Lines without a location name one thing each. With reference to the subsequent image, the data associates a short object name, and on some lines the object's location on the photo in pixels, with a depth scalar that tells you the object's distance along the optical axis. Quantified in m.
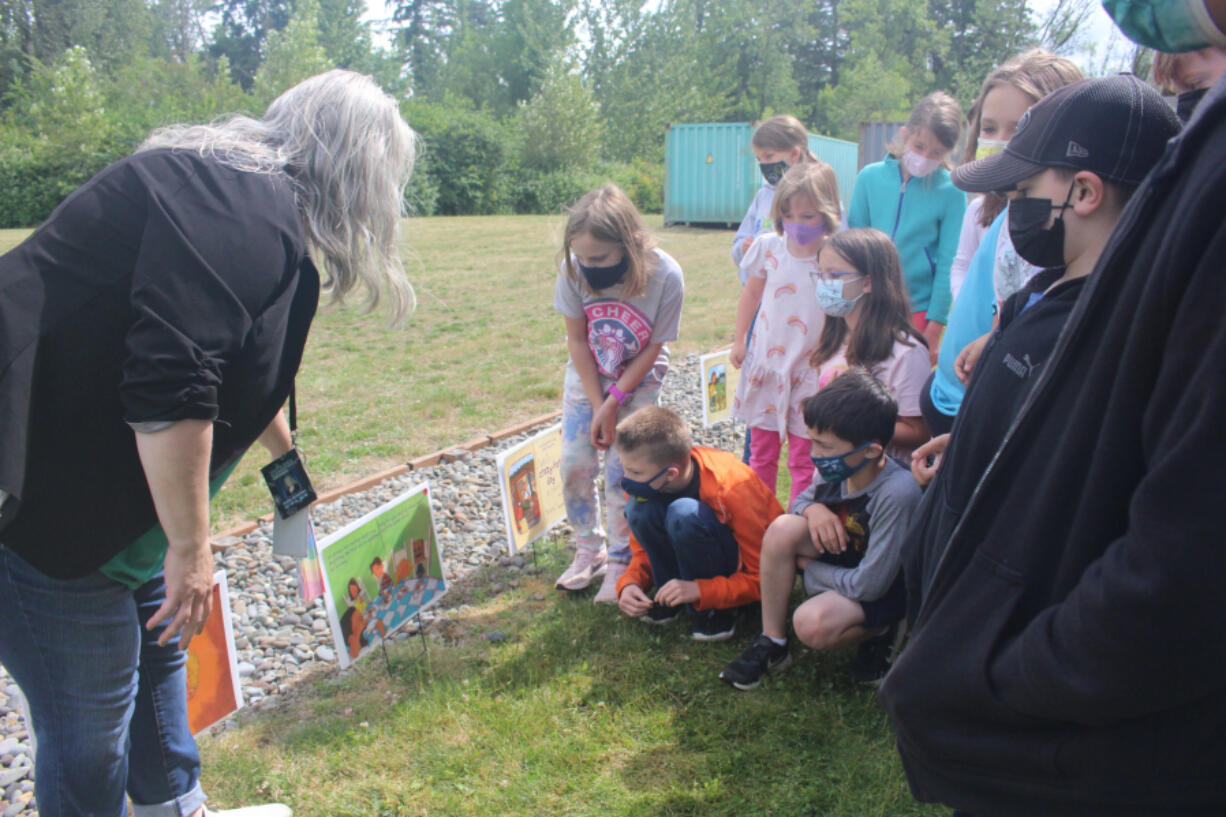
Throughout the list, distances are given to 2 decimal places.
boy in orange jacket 3.10
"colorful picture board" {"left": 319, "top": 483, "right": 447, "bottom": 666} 2.75
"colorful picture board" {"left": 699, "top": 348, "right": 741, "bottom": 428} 5.17
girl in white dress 3.51
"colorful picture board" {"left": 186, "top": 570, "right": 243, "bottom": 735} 2.40
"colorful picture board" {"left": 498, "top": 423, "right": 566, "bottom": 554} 3.67
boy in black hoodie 1.36
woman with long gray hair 1.49
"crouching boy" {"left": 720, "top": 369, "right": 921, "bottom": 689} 2.69
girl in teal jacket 3.79
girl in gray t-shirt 3.20
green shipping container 21.77
